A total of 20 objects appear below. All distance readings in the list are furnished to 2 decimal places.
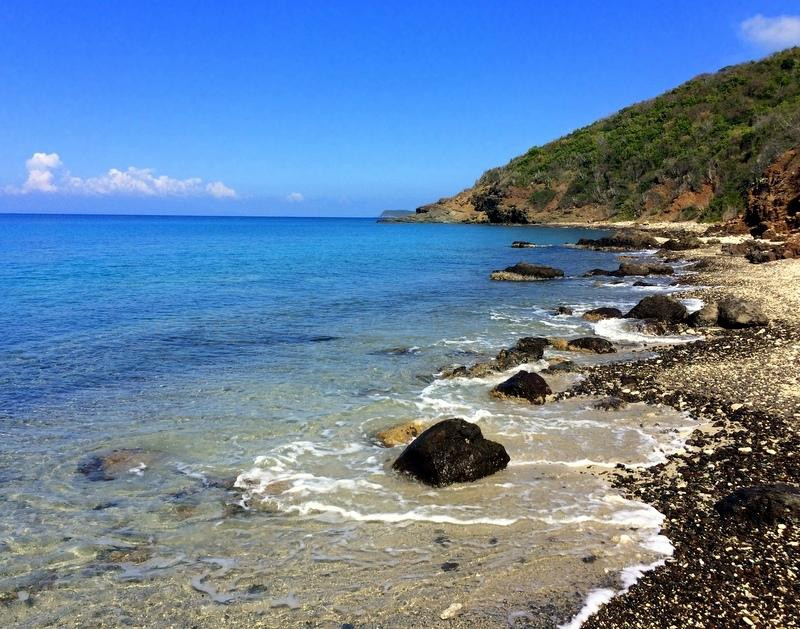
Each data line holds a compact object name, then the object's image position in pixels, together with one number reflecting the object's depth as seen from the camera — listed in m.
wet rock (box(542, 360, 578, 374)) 14.28
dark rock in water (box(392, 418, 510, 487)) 8.65
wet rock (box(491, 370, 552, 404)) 12.27
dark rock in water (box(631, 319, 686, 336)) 18.12
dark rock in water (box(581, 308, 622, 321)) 21.08
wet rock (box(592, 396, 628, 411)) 11.52
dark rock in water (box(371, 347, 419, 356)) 16.80
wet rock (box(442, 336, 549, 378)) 14.55
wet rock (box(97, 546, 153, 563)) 6.78
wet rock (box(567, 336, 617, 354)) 16.23
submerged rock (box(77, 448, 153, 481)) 9.10
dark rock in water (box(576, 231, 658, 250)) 50.50
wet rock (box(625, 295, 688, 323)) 19.09
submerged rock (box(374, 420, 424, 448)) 10.27
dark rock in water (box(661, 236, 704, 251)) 43.97
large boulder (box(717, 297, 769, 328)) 16.77
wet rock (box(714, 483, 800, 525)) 6.65
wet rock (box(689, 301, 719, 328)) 18.16
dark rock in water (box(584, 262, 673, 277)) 33.84
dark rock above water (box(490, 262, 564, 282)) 34.38
